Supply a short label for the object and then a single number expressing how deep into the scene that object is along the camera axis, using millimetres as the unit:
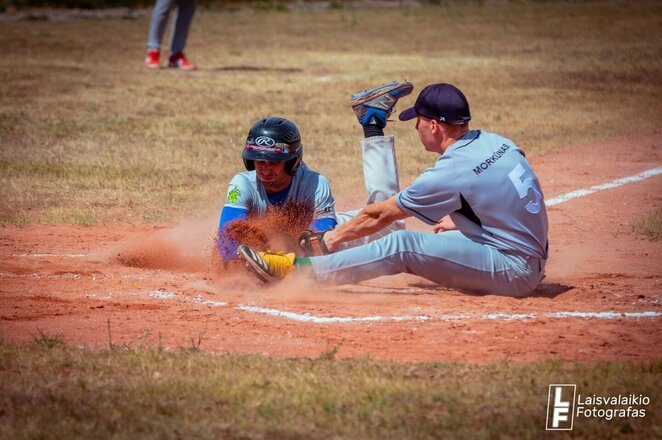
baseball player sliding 14273
